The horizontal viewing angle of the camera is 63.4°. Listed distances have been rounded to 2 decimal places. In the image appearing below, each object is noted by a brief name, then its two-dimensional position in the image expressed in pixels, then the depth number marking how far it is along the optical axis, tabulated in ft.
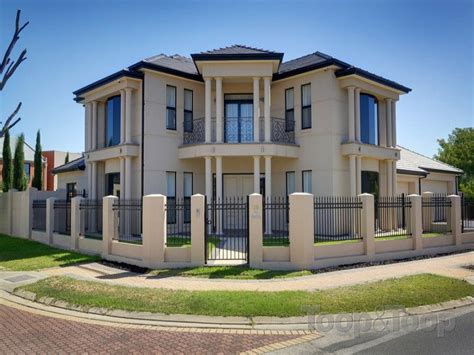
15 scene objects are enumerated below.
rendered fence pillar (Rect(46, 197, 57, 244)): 52.90
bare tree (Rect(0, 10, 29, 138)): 18.61
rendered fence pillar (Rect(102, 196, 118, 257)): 41.14
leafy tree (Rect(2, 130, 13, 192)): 114.73
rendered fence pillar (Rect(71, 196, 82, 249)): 47.06
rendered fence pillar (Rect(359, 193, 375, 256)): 39.11
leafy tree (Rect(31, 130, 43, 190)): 112.84
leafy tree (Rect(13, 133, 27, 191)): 115.14
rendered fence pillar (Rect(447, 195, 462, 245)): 48.49
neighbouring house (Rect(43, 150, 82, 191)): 168.76
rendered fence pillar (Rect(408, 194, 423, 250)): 43.57
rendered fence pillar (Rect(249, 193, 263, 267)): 35.12
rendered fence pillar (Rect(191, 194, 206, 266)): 35.60
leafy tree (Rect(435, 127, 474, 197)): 167.63
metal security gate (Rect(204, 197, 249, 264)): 37.45
